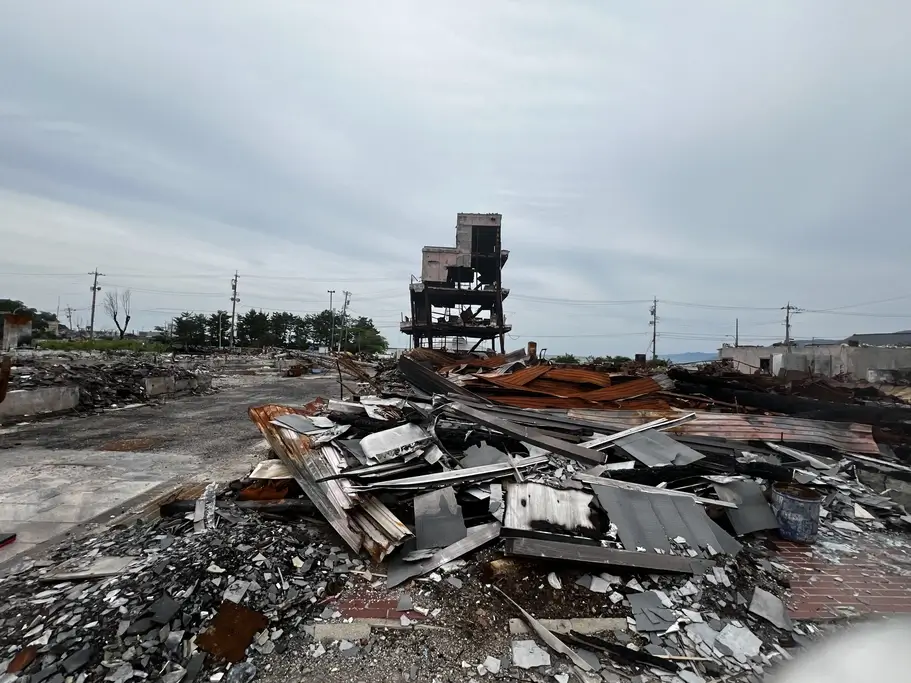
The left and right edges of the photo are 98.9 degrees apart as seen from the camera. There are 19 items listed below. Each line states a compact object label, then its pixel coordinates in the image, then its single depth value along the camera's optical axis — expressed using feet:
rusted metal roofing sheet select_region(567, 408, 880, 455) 17.88
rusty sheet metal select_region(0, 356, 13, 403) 20.39
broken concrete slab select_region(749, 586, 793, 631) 8.53
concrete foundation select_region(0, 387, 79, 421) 27.49
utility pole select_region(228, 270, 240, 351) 146.10
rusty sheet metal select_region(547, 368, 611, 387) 23.67
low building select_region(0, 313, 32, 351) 48.96
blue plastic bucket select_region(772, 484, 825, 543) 11.48
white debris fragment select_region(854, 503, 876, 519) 13.22
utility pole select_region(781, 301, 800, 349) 147.10
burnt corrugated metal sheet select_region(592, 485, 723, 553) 10.18
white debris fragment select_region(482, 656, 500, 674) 7.33
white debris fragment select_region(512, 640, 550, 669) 7.47
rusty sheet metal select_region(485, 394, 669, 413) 20.89
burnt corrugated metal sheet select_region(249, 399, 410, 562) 10.30
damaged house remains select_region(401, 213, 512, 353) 85.51
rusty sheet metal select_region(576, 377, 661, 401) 22.00
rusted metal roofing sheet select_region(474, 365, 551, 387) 23.27
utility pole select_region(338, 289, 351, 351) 179.38
